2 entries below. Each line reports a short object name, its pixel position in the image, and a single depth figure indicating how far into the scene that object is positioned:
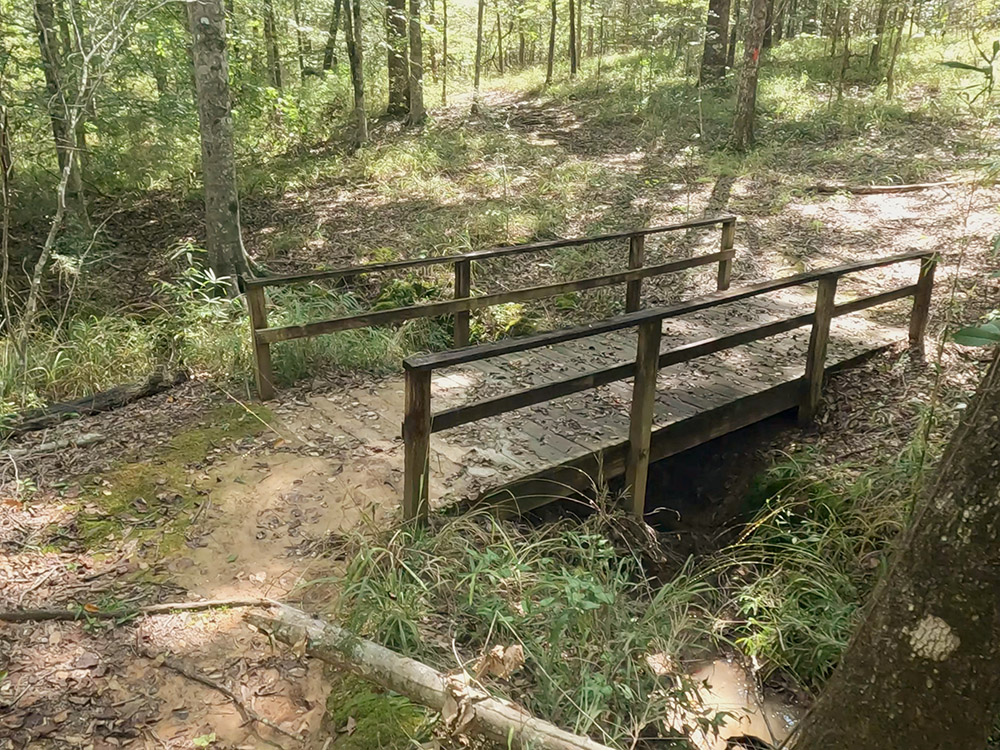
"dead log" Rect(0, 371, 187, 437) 5.39
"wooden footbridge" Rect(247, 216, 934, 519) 4.47
